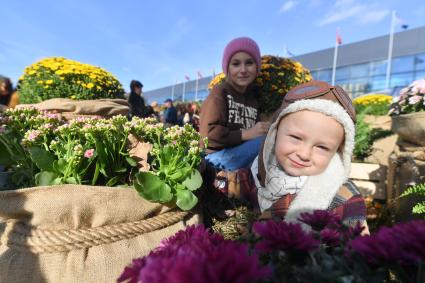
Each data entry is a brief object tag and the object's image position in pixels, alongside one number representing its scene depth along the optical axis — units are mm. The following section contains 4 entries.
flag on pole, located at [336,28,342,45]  21425
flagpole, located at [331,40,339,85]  24531
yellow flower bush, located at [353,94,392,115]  6031
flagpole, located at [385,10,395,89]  21469
